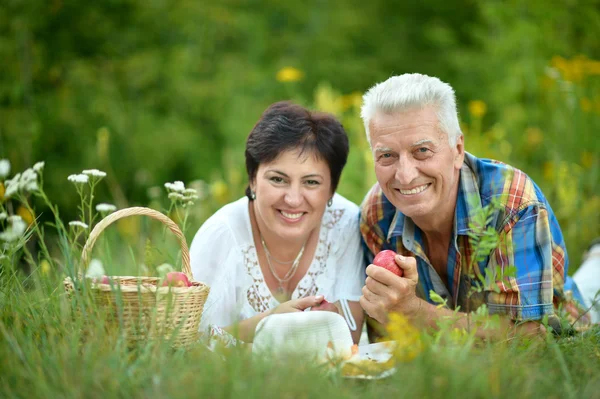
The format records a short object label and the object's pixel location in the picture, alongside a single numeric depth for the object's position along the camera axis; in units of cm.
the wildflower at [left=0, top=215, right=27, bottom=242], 227
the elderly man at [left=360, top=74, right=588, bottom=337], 277
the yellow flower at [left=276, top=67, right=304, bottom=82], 580
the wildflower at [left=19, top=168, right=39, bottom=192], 259
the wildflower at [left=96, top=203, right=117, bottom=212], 273
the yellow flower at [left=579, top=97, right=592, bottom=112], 588
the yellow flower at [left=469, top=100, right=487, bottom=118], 554
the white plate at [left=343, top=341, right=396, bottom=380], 213
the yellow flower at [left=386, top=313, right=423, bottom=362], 205
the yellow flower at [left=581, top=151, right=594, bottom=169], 563
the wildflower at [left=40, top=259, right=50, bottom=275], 302
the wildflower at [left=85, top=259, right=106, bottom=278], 220
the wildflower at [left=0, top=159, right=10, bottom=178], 251
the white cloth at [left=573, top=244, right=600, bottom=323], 431
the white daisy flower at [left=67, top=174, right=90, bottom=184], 266
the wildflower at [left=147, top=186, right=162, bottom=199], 490
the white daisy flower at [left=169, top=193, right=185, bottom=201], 286
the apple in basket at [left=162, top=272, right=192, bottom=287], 244
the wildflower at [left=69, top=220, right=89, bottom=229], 262
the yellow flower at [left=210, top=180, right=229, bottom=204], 557
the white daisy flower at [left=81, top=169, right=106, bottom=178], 271
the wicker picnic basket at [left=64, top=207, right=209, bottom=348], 236
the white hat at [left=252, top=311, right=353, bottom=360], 231
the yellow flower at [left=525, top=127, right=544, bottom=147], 620
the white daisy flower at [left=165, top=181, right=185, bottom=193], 291
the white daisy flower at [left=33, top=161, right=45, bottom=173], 276
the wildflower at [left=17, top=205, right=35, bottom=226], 428
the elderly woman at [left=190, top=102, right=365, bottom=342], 320
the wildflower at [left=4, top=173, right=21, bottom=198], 254
